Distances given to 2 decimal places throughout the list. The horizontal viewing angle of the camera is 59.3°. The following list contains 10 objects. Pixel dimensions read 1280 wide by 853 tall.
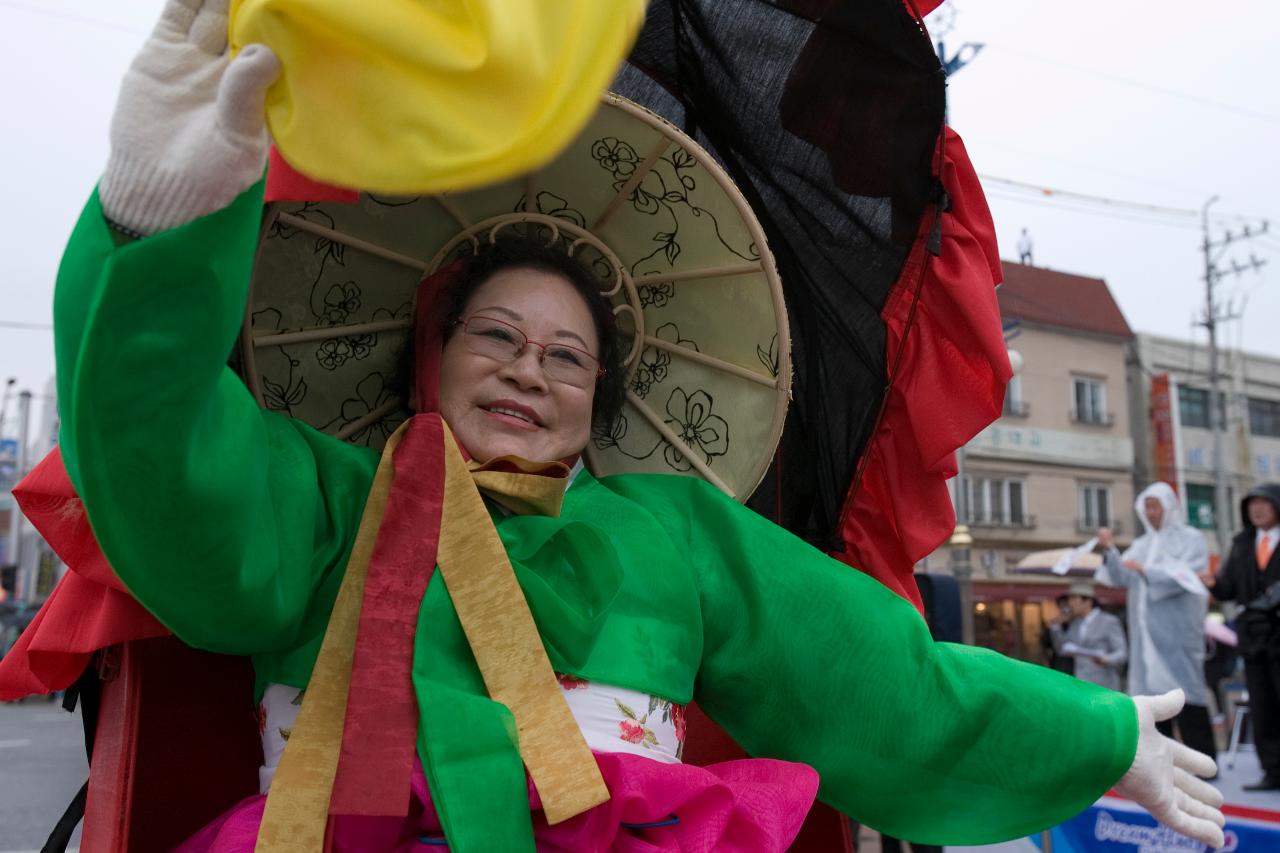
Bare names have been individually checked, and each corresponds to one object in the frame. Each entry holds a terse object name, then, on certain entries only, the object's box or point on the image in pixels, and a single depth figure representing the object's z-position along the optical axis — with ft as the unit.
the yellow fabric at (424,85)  3.05
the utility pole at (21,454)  76.84
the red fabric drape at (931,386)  5.88
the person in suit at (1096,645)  25.85
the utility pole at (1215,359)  79.20
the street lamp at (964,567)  43.86
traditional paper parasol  6.02
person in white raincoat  20.62
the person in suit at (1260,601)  18.12
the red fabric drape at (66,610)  4.48
